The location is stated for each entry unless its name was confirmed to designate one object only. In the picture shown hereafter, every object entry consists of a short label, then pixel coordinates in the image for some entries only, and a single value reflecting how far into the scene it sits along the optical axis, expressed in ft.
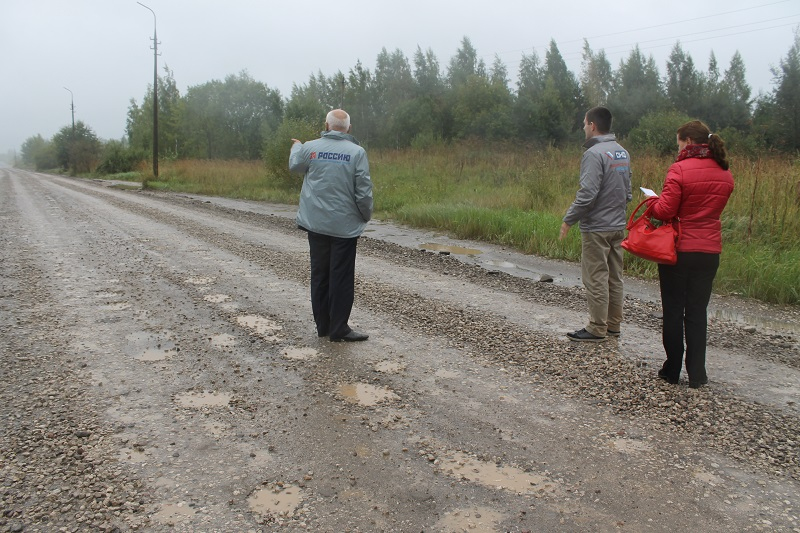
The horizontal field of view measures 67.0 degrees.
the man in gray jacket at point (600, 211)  16.99
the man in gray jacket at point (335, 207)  17.07
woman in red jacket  13.71
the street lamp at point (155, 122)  107.49
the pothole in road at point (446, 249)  34.86
